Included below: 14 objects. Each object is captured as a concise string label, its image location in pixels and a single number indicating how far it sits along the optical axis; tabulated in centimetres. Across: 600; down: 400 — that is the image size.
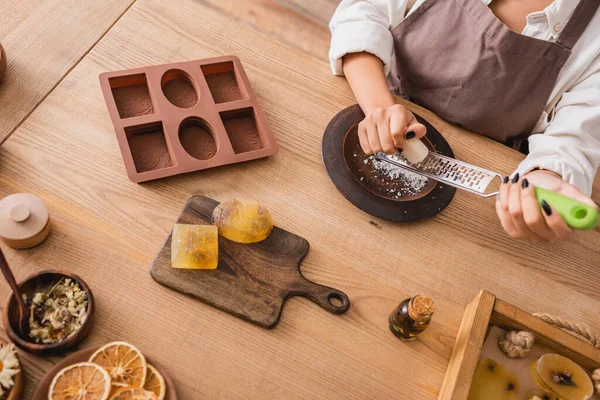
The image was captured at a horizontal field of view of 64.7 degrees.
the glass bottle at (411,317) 77
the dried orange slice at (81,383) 65
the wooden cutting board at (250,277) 82
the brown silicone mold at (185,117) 92
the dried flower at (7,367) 64
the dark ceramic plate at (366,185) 97
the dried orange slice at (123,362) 69
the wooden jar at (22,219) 76
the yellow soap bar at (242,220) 86
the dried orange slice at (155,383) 70
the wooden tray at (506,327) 82
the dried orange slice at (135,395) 67
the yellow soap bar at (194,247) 83
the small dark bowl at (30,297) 69
